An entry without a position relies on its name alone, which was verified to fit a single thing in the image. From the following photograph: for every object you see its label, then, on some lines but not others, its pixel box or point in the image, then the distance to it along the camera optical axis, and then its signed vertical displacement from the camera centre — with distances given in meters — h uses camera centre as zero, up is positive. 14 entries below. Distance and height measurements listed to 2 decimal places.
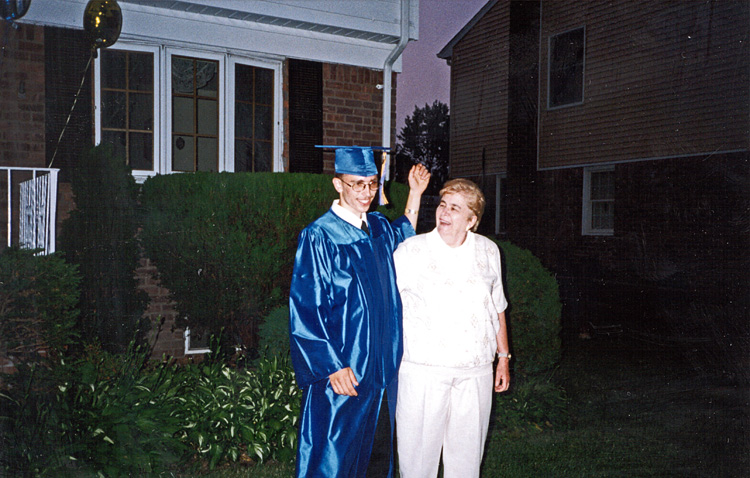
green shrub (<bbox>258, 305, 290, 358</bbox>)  4.80 -0.95
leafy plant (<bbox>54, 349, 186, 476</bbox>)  3.39 -1.28
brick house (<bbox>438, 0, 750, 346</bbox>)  8.38 +1.56
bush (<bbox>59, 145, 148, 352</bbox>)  5.26 -0.18
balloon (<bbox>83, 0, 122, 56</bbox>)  5.52 +1.97
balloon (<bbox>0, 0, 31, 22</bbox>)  5.03 +1.91
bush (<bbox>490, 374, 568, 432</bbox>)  4.95 -1.62
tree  7.71 +1.51
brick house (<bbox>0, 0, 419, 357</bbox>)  5.35 +1.47
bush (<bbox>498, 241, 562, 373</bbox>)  5.12 -0.77
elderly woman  2.76 -0.57
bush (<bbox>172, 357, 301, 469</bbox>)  3.98 -1.40
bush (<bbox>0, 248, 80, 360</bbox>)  3.66 -0.55
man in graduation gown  2.69 -0.52
